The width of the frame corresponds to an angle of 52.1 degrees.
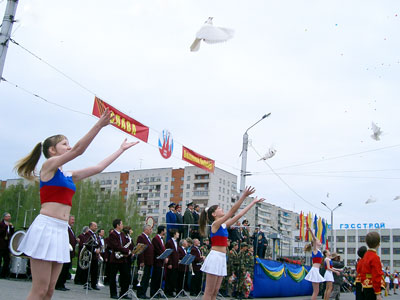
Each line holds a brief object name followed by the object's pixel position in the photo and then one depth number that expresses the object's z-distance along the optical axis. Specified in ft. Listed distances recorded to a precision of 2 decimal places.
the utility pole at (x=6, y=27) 28.76
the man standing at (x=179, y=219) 50.69
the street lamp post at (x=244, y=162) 66.03
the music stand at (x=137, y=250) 33.99
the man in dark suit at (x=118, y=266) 36.19
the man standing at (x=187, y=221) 51.47
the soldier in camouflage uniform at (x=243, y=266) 45.68
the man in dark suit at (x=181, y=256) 43.06
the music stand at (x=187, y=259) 37.64
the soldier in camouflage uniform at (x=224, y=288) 46.96
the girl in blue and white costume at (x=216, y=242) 20.92
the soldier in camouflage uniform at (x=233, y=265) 45.65
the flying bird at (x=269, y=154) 66.01
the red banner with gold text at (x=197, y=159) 63.41
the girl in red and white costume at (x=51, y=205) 11.59
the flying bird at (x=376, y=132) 42.77
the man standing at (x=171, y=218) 49.78
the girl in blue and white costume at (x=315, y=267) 42.33
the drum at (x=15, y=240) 36.87
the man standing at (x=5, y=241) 41.96
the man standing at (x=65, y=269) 37.86
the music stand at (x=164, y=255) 35.50
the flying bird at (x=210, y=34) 24.38
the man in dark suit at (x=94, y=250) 41.56
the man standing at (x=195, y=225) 51.72
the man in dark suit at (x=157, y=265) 38.68
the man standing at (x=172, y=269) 40.70
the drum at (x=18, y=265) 42.91
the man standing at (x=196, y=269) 44.65
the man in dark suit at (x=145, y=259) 37.43
